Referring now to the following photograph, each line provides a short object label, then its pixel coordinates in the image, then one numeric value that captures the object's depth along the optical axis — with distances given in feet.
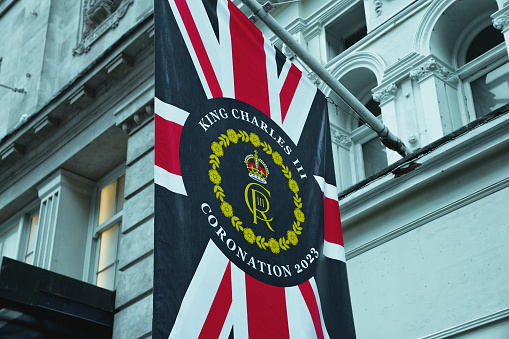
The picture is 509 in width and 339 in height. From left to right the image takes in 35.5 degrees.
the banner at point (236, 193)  18.49
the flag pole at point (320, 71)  26.58
